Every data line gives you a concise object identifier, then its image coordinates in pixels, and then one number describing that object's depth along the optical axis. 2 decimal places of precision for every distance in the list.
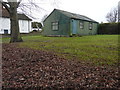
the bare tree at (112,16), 47.16
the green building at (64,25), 17.08
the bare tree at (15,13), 10.08
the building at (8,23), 24.92
